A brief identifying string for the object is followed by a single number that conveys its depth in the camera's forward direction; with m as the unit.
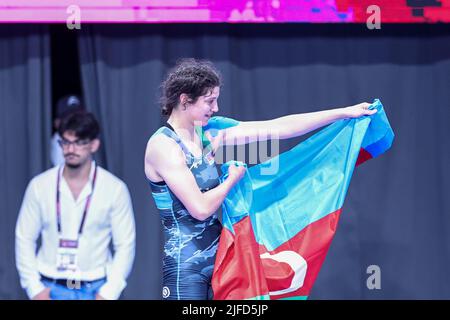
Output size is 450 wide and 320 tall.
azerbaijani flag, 5.32
